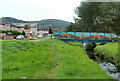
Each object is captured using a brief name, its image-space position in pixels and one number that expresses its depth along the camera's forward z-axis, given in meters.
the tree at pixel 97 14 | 11.42
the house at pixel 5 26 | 76.44
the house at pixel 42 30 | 110.78
